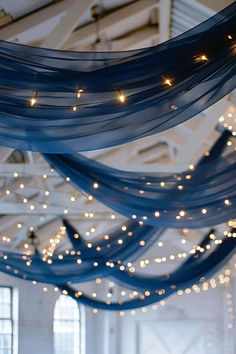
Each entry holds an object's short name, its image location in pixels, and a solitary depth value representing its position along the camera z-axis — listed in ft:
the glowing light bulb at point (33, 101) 18.61
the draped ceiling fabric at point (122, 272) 32.24
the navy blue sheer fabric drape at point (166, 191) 25.18
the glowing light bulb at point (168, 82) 18.03
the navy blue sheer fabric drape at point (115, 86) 17.97
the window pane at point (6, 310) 53.78
